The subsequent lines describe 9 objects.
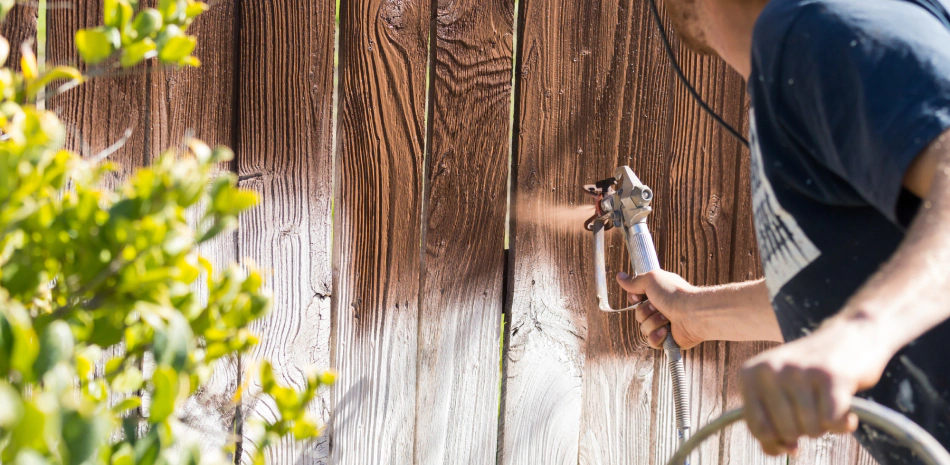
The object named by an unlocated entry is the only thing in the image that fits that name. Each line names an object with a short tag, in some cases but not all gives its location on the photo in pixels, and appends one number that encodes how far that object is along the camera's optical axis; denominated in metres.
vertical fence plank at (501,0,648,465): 5.84
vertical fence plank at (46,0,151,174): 5.63
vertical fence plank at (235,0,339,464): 5.71
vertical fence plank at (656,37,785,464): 5.91
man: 4.05
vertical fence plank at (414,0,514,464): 5.80
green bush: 2.84
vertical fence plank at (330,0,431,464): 5.76
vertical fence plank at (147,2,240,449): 5.68
